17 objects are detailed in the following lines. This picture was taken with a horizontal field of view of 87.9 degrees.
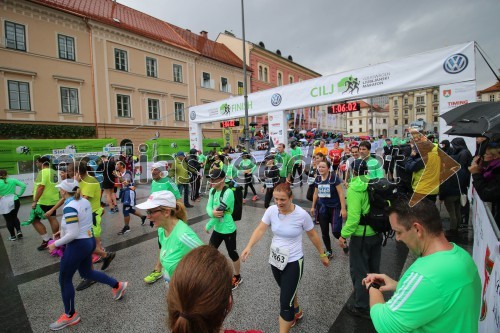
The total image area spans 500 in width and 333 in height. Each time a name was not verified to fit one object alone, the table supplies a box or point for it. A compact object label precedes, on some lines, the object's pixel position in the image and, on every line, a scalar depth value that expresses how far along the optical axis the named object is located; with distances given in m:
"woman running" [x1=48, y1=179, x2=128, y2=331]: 3.17
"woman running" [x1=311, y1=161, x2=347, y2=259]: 4.61
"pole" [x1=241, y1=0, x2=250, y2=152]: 12.62
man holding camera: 1.31
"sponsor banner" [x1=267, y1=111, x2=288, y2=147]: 11.76
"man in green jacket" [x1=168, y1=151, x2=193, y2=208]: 9.10
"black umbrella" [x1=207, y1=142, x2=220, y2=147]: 21.20
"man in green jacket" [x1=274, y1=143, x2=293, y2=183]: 8.74
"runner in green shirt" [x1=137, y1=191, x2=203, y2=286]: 2.38
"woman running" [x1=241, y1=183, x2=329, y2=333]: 2.67
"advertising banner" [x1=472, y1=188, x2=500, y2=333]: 2.01
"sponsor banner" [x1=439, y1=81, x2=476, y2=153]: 7.31
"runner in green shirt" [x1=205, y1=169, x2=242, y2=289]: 3.92
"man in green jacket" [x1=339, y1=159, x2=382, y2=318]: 3.12
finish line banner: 7.55
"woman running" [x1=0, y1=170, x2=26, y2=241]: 5.88
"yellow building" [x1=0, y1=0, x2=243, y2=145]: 19.06
